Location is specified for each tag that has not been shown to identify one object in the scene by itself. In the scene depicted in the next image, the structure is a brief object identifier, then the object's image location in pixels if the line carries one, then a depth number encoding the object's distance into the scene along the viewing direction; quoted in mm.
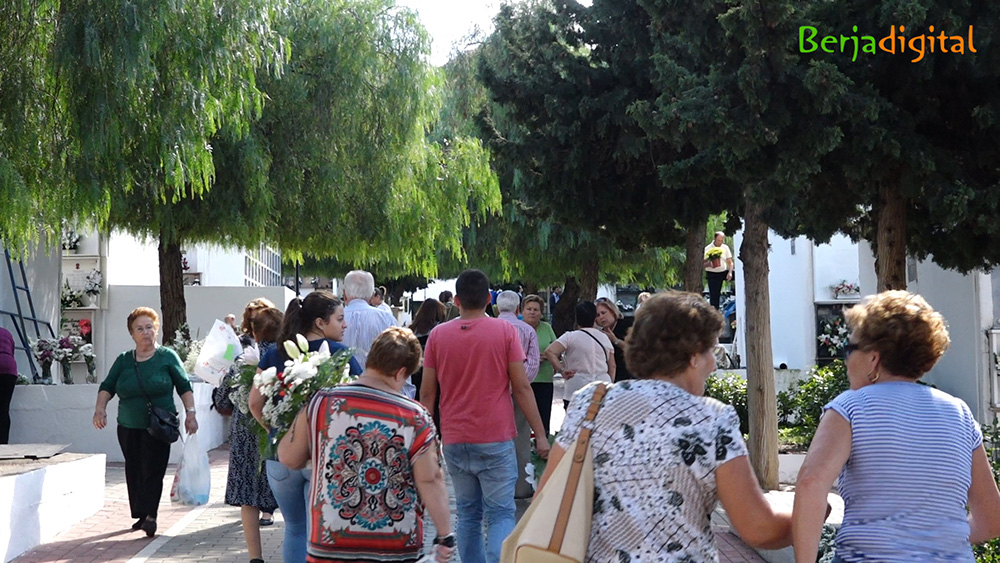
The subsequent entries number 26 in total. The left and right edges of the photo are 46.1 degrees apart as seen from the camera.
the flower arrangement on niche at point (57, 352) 15805
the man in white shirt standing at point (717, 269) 19031
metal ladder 16516
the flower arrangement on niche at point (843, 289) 23250
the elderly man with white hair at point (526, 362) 9516
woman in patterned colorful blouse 4719
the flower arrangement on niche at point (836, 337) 17094
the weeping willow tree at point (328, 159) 16875
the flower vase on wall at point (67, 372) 16078
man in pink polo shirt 6766
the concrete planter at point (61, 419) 14008
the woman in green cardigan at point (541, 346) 11109
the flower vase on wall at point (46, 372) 16016
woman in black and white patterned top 3227
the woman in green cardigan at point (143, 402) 9305
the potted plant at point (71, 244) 18448
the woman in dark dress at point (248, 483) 7215
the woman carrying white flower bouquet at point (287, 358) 6152
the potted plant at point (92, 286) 23609
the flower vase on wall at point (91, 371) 16925
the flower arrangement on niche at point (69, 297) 23500
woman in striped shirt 3371
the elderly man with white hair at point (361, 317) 8836
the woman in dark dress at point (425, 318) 11398
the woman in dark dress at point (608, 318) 11883
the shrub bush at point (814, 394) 12728
